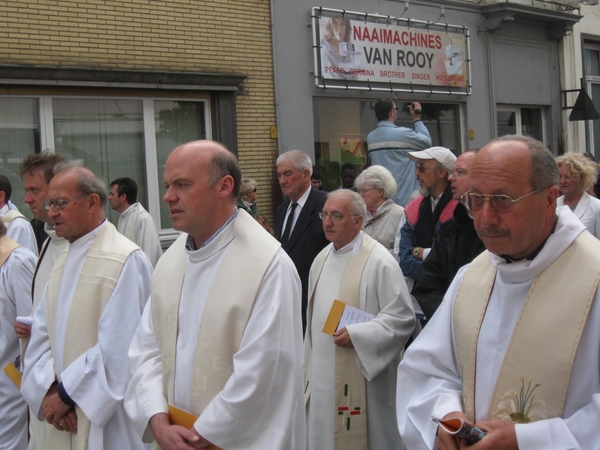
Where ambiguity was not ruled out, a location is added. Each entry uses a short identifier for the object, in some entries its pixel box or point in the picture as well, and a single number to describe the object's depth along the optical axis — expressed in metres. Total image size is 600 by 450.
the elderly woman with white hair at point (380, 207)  6.35
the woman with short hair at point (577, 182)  6.64
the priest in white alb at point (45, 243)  4.12
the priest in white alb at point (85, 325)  3.63
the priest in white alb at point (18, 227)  5.84
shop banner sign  11.91
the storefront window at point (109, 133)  9.31
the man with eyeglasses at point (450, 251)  3.96
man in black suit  5.89
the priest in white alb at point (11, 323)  4.47
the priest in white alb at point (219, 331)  2.87
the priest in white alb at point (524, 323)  2.27
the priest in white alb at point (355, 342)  4.56
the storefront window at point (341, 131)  12.11
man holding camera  7.62
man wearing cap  4.89
